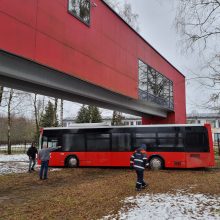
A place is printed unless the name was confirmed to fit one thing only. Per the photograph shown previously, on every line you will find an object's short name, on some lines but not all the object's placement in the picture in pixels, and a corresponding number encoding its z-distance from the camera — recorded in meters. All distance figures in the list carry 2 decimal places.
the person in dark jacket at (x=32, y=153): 14.85
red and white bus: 14.63
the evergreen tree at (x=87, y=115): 39.32
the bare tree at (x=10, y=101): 25.61
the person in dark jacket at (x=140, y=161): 8.70
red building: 10.09
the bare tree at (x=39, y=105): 27.99
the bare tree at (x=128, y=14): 25.35
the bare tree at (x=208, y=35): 10.00
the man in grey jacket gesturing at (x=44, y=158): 11.97
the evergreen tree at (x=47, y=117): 36.78
